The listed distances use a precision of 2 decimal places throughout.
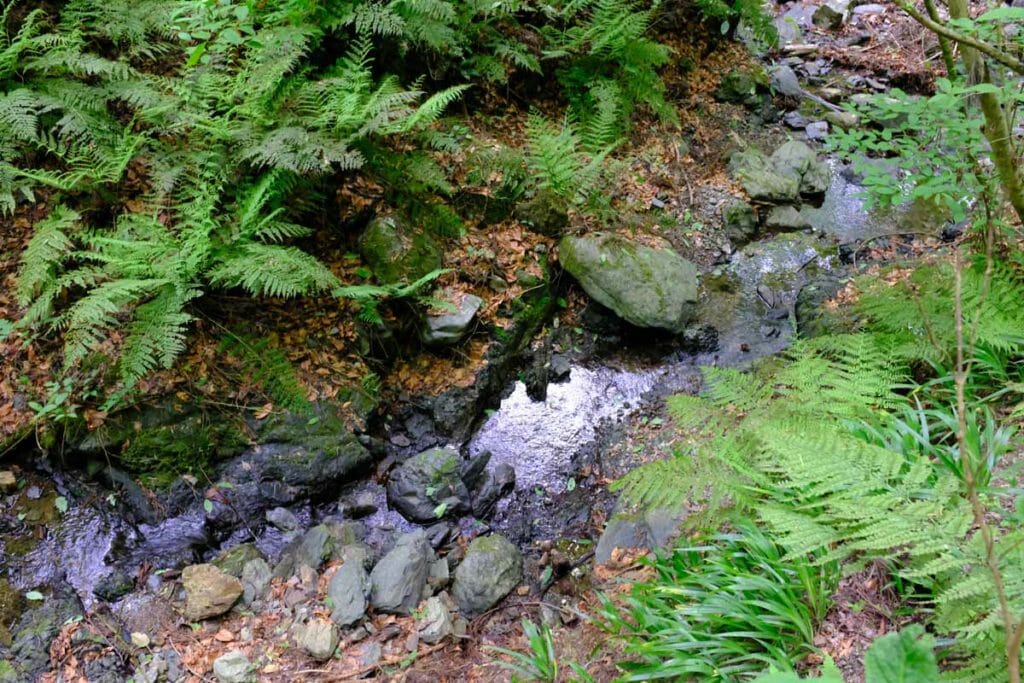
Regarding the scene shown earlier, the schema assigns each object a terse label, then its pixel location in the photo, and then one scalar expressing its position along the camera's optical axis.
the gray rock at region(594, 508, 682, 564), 3.26
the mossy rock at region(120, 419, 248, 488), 3.87
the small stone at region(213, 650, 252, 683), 3.14
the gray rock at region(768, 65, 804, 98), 7.43
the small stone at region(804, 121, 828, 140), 7.02
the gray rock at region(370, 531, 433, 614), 3.54
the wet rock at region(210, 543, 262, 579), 3.66
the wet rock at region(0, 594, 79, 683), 3.07
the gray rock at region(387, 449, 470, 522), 4.11
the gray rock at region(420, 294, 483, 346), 4.61
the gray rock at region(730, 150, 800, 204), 6.19
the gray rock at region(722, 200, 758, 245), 5.97
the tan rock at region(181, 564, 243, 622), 3.42
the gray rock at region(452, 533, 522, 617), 3.60
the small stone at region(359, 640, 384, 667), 3.28
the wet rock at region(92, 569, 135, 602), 3.46
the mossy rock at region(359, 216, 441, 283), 4.55
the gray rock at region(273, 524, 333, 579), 3.72
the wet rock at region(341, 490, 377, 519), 4.13
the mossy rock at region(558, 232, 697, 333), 4.98
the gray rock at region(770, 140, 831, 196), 6.34
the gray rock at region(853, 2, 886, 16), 8.72
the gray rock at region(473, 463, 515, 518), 4.20
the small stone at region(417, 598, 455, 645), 3.41
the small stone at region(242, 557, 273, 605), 3.57
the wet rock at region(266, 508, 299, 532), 3.99
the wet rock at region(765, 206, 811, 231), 6.06
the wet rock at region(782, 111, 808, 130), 7.18
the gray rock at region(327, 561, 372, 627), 3.46
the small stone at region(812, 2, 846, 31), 8.70
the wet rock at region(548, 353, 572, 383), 5.00
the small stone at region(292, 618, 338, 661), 3.28
